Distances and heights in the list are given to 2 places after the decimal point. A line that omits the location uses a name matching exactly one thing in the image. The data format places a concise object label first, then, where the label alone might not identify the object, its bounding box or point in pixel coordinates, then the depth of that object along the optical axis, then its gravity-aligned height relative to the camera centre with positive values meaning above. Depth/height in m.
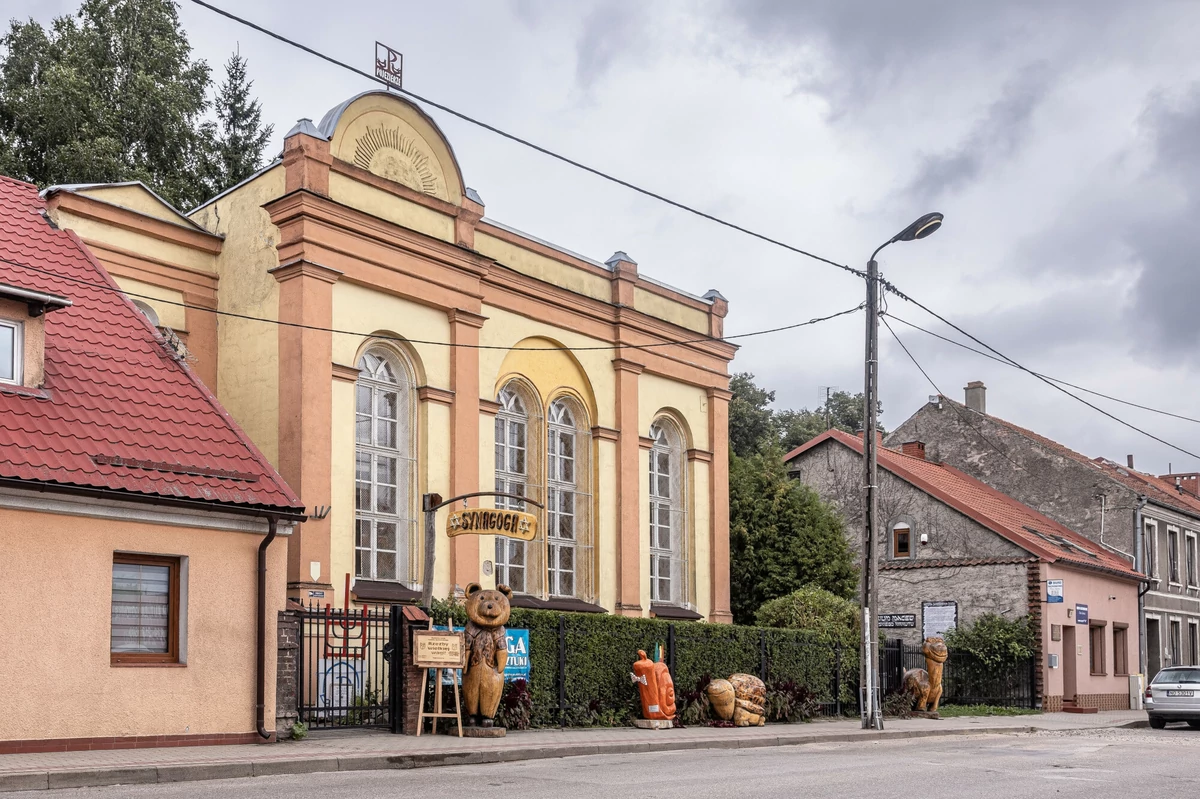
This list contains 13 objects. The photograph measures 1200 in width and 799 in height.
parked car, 25.31 -3.15
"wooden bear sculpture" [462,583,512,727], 16.23 -1.47
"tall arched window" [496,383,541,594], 22.86 +1.21
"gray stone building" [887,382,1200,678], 35.81 +1.05
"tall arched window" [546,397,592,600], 24.05 +0.70
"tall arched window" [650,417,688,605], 26.42 +0.43
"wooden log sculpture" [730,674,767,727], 20.92 -2.64
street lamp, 20.59 +0.37
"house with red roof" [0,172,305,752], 12.70 -0.01
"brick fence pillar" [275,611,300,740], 14.75 -1.62
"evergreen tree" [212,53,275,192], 35.53 +11.76
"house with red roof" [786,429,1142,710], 30.33 -0.85
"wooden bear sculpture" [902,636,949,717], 25.19 -2.78
